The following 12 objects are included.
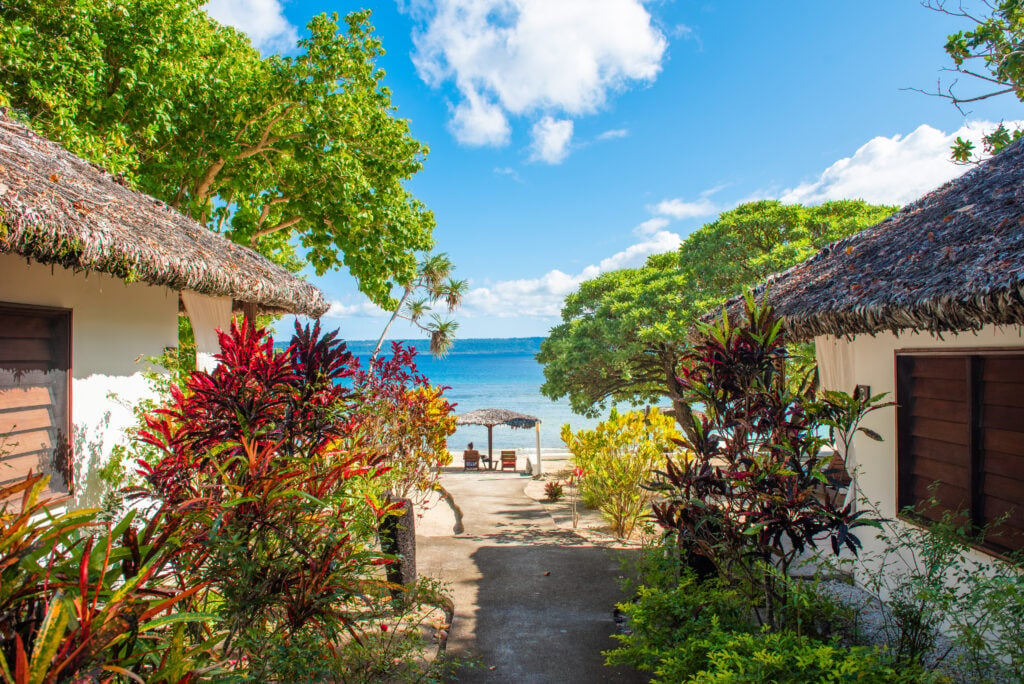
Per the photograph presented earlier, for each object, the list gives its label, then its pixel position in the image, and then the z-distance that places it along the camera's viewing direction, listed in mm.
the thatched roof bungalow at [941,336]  3121
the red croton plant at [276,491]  2248
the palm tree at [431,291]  17469
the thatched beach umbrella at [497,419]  21734
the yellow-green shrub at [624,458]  7379
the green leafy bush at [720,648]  2330
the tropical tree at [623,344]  10656
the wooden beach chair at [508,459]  20438
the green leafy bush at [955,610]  2295
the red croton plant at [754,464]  2811
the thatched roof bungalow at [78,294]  3137
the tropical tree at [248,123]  8125
